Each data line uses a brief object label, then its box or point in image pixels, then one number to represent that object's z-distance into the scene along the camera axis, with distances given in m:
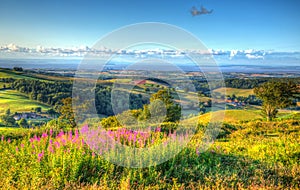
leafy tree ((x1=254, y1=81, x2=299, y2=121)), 48.12
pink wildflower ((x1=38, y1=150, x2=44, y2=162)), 6.11
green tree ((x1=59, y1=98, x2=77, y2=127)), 38.22
